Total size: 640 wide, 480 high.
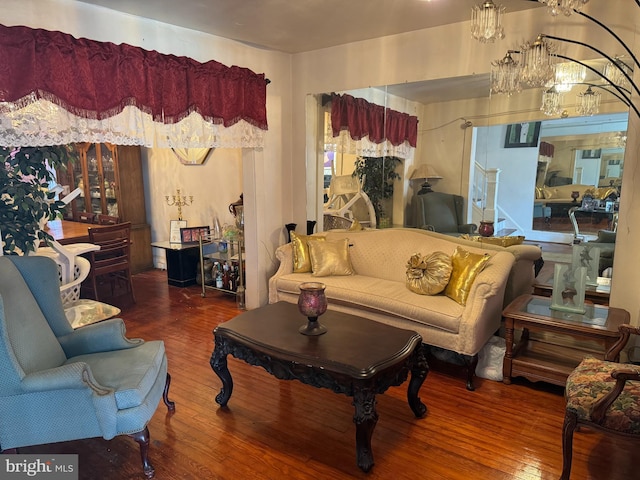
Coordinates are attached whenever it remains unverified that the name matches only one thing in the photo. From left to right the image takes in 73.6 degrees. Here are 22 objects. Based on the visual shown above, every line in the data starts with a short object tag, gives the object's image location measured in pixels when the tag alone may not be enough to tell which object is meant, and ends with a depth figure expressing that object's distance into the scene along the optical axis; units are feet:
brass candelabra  18.86
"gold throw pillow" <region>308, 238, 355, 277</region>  12.76
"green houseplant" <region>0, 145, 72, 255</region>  9.78
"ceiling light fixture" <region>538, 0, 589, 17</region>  6.22
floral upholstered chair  6.07
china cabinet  19.04
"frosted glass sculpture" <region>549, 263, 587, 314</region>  9.43
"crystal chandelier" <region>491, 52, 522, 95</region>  9.56
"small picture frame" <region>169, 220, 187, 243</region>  17.74
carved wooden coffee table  6.90
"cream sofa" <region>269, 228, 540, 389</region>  9.61
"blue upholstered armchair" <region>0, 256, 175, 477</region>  6.38
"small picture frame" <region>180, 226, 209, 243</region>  17.40
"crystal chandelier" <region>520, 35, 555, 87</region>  8.17
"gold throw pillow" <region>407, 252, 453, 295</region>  10.60
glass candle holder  8.06
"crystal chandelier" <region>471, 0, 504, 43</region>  7.10
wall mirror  9.98
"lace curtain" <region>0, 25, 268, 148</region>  8.50
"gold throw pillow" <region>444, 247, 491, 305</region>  10.11
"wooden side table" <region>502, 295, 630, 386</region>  8.72
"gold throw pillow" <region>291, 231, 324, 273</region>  13.12
